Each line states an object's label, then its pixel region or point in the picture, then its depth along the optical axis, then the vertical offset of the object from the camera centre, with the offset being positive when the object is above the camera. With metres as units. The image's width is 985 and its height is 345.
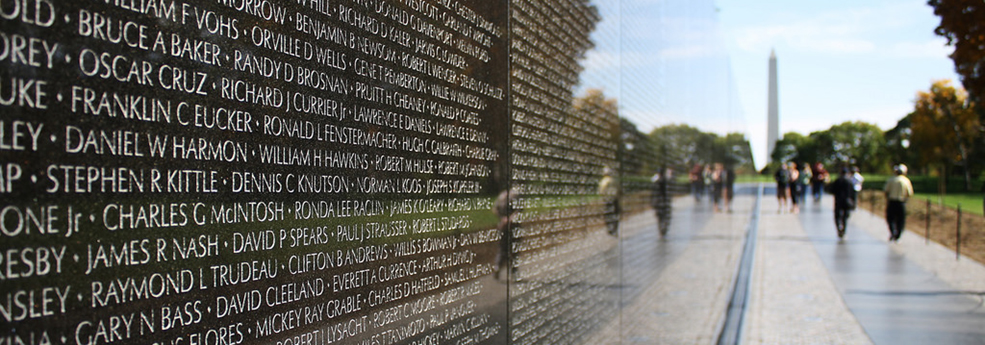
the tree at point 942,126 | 50.59 +3.49
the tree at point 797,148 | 153.00 +5.23
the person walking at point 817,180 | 35.81 -0.29
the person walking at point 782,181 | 29.73 -0.29
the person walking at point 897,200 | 17.39 -0.57
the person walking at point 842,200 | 18.69 -0.63
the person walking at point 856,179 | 28.15 -0.18
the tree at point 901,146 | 98.01 +3.84
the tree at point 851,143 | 141.00 +5.83
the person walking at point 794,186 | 29.52 -0.48
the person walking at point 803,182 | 31.94 -0.34
